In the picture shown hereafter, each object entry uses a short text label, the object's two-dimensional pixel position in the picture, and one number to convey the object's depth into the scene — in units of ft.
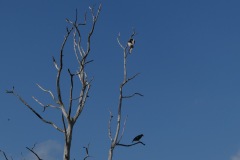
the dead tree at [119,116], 39.27
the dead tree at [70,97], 37.76
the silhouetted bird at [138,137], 42.86
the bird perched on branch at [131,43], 48.93
